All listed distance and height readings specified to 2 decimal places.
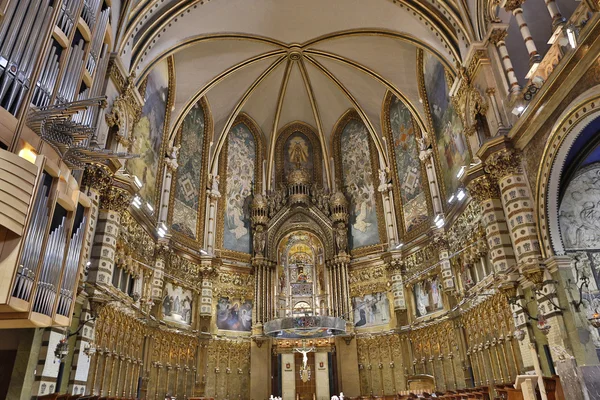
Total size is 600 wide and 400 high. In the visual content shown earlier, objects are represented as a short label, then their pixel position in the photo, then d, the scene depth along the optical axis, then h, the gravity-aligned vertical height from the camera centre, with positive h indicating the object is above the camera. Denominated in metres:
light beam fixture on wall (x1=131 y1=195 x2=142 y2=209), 19.13 +8.28
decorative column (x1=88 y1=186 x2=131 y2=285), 15.45 +5.79
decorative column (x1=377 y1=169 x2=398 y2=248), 26.52 +10.92
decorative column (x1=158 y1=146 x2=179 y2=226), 23.05 +11.04
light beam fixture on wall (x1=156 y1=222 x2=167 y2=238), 22.22 +8.10
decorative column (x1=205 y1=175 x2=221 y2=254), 26.50 +10.90
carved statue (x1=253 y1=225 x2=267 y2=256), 27.83 +9.42
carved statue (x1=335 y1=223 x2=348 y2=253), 27.86 +9.44
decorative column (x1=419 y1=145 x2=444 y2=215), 22.81 +10.81
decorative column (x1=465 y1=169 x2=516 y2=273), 15.45 +5.91
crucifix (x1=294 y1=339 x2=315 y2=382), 24.74 +1.92
